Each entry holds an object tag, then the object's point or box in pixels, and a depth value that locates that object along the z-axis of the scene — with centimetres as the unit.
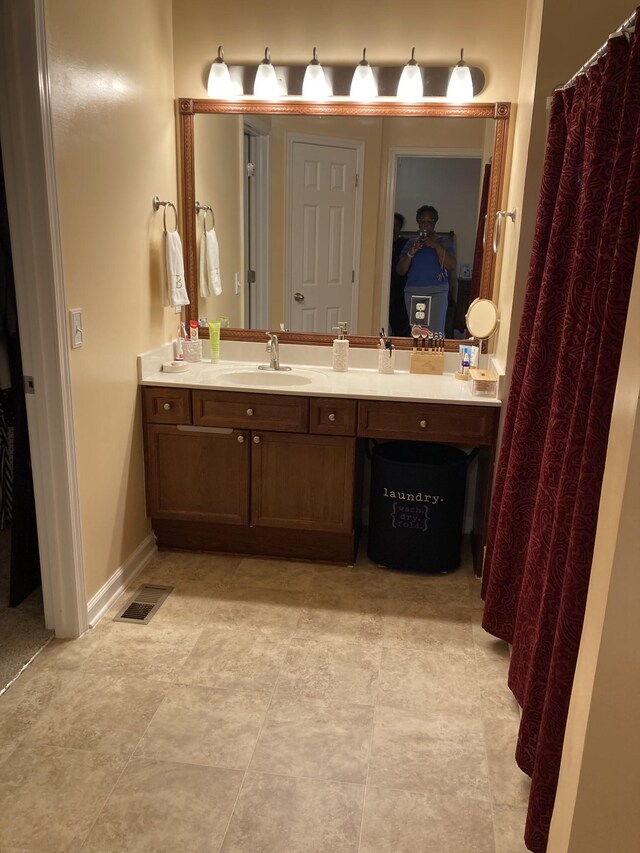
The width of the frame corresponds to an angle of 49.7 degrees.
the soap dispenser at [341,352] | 323
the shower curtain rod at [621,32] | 137
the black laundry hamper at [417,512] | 294
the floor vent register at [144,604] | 264
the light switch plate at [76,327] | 230
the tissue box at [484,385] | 279
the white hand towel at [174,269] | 301
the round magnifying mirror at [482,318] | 304
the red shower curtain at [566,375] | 133
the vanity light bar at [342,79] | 296
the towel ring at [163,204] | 297
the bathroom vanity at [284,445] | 283
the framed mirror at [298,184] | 303
